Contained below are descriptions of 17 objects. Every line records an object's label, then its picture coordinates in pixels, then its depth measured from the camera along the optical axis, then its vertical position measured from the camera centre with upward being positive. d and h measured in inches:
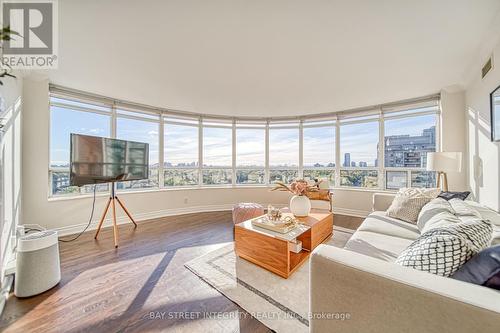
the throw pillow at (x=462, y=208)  60.5 -15.5
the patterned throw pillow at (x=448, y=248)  34.1 -16.0
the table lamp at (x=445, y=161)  101.6 +2.2
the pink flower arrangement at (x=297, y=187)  98.0 -11.3
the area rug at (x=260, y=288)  55.2 -44.5
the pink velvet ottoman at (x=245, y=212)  121.8 -30.6
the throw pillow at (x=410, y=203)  88.0 -18.5
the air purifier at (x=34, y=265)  63.5 -34.4
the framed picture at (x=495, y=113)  77.7 +22.5
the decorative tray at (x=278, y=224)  78.7 -25.9
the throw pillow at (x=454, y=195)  87.8 -14.5
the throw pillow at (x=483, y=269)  28.5 -17.1
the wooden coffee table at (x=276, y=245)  73.4 -34.9
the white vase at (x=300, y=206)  99.6 -21.6
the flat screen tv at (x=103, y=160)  98.9 +4.3
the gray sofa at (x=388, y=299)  25.7 -21.3
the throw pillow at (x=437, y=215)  53.5 -16.2
